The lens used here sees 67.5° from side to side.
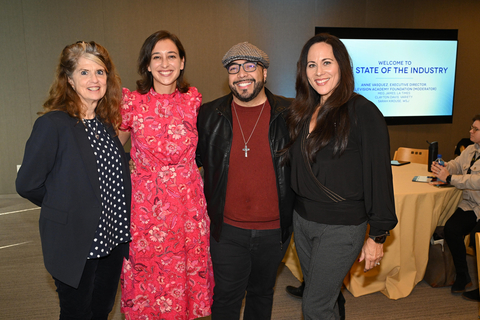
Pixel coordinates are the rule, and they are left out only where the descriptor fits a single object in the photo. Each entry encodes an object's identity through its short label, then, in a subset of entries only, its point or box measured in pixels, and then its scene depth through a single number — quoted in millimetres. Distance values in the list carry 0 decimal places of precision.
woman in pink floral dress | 2139
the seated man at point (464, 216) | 3162
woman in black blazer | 1699
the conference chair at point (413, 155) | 4875
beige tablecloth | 3037
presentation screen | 6809
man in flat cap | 2090
